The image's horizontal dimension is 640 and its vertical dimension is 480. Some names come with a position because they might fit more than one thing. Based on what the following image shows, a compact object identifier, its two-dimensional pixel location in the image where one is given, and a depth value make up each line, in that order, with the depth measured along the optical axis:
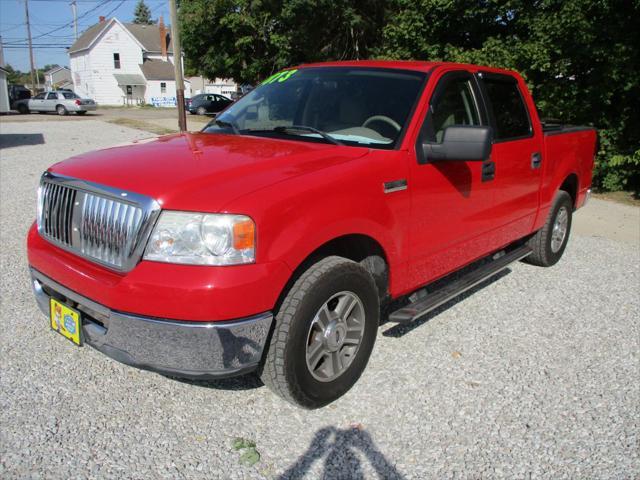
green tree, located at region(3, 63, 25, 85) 99.81
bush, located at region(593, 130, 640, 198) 9.51
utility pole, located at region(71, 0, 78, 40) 68.44
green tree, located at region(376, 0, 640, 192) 8.77
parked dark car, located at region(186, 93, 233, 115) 34.81
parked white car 35.83
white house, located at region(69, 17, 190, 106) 58.34
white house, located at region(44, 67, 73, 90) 82.41
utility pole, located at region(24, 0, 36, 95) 54.76
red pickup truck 2.48
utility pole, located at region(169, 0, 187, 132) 15.17
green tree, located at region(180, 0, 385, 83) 20.81
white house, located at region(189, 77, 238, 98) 60.59
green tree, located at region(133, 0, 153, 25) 109.81
